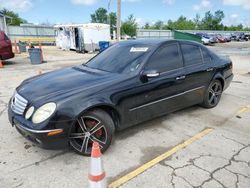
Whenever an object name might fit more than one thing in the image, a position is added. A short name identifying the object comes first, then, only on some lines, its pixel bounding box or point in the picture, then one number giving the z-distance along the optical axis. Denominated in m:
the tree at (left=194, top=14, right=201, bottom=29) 95.31
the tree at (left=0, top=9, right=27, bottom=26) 68.79
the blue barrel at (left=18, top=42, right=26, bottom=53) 19.00
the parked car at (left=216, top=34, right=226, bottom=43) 41.00
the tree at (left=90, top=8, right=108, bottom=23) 91.75
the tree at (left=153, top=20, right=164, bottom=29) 95.16
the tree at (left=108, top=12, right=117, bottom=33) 76.10
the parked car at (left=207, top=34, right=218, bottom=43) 35.72
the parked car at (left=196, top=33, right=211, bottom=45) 34.65
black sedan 2.91
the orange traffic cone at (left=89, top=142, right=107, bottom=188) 2.05
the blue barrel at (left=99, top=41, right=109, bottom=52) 18.77
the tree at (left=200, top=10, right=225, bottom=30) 83.88
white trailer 19.56
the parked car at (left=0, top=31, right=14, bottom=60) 11.41
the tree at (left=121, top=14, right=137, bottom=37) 63.70
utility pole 18.34
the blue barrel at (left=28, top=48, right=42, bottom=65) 12.52
